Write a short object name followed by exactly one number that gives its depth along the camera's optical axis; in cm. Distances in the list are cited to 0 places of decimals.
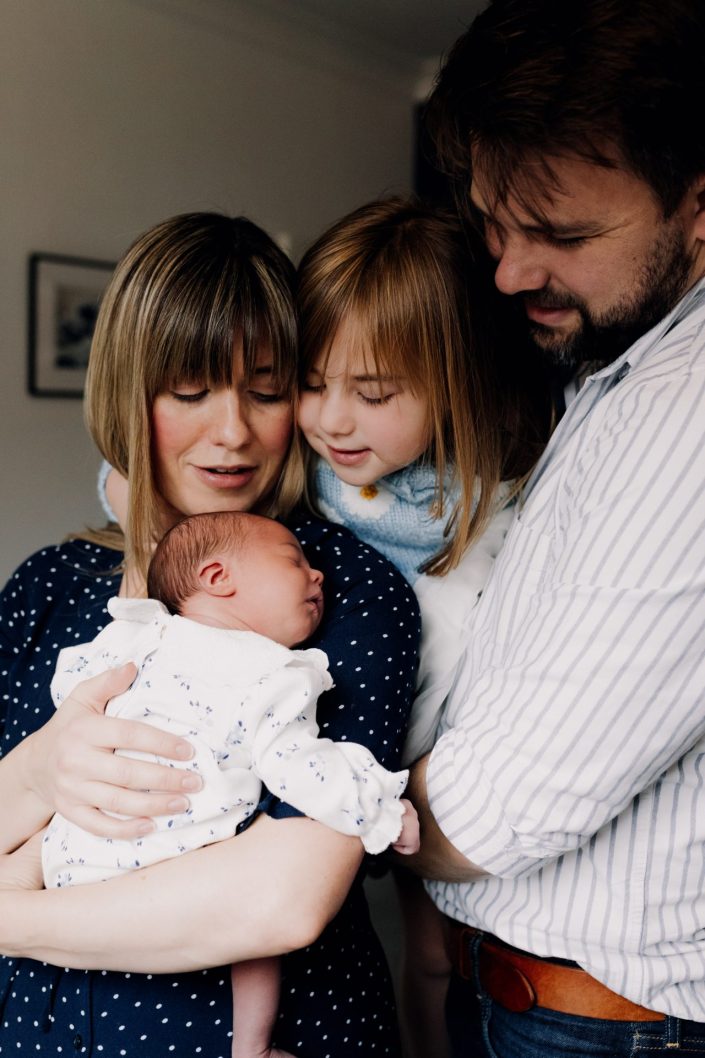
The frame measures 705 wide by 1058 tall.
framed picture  422
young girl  156
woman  115
